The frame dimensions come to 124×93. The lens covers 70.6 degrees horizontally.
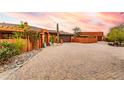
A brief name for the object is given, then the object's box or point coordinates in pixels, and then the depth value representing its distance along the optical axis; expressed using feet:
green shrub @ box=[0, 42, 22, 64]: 9.81
